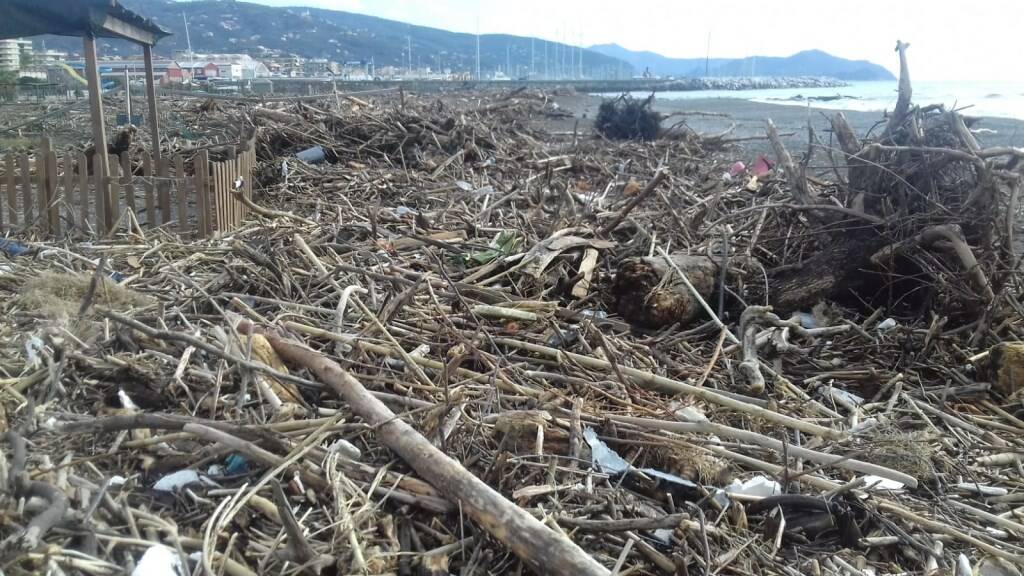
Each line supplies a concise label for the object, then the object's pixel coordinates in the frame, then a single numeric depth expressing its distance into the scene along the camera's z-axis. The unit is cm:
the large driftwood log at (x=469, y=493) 237
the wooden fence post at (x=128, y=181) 710
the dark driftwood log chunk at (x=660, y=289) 511
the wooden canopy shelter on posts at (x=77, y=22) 766
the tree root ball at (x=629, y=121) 1802
